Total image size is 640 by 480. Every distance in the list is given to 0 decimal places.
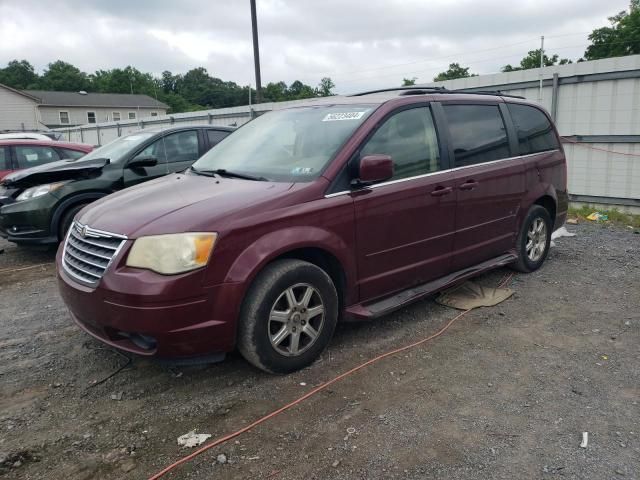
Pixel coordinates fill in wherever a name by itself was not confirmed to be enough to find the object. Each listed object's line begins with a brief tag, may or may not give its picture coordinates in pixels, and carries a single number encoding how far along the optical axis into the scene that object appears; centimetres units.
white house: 4875
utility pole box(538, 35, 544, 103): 912
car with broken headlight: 633
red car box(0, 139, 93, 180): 877
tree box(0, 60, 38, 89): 8381
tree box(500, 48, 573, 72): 5544
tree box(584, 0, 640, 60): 4766
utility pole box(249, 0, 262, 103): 1898
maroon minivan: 297
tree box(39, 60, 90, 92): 8081
